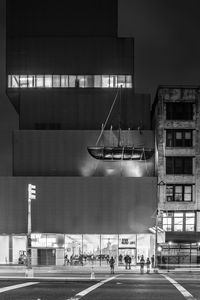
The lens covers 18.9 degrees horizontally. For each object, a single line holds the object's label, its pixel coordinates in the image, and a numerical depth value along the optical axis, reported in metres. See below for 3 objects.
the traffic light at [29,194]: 51.47
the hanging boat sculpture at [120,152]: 83.12
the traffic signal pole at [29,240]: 48.86
